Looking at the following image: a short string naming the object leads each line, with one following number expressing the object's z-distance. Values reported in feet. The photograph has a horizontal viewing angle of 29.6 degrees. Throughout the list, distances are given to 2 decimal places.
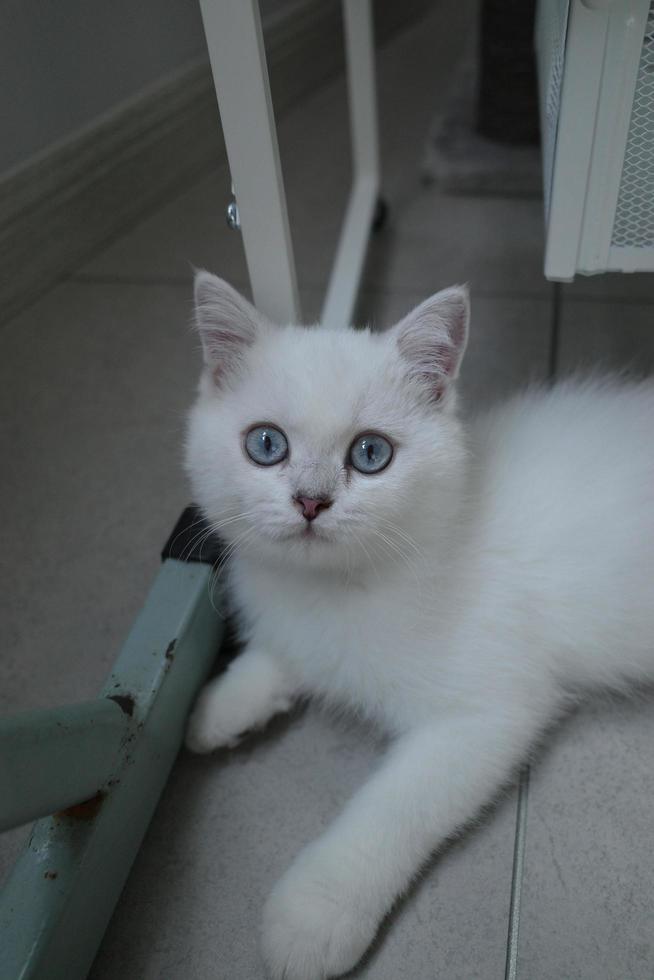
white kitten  1.15
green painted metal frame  1.08
